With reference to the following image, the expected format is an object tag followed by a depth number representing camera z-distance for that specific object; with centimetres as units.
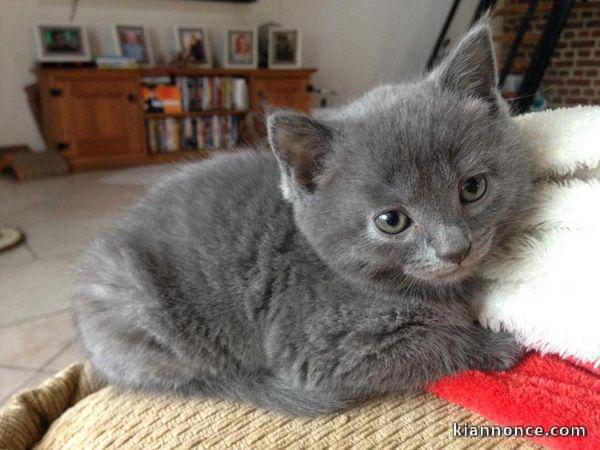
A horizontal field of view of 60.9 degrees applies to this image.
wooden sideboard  383
